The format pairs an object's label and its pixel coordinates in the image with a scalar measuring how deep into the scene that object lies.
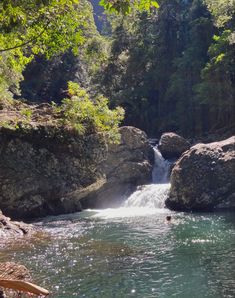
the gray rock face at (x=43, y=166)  22.30
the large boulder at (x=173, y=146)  36.44
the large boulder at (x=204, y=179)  27.25
